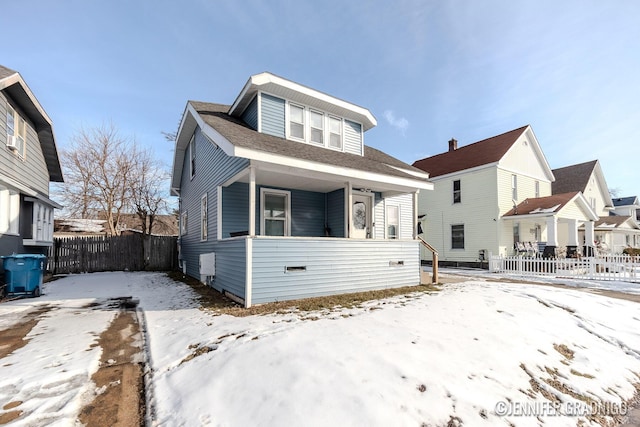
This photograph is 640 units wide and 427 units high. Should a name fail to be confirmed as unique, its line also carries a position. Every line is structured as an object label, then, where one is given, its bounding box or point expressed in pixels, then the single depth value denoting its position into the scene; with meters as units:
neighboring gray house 8.20
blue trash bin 7.00
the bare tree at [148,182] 21.52
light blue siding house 6.41
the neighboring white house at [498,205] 15.50
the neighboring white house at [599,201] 22.03
